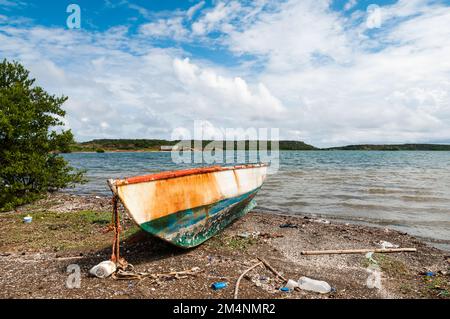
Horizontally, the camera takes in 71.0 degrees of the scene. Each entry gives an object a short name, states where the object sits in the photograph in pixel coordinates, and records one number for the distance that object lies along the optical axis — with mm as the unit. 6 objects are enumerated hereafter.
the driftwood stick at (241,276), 5395
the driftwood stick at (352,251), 7719
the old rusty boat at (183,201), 6332
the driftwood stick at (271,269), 6050
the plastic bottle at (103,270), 5906
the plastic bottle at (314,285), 5578
